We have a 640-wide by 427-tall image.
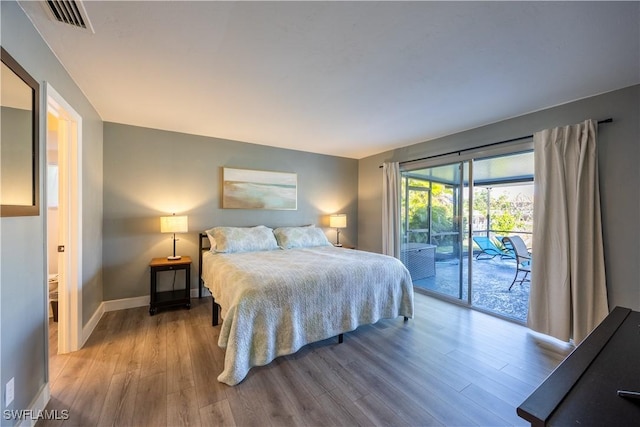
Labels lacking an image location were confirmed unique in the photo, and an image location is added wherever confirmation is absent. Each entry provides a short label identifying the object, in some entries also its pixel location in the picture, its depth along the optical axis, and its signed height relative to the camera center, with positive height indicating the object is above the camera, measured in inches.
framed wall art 151.5 +15.2
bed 74.5 -29.3
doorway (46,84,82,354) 86.0 -7.3
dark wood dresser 24.9 -20.5
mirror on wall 48.3 +15.4
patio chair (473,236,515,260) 229.8 -31.4
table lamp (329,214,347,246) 178.2 -5.7
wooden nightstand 118.2 -38.4
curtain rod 90.1 +33.7
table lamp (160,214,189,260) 125.5 -5.7
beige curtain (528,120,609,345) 90.4 -9.2
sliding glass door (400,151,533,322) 135.8 -6.7
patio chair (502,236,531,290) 157.5 -25.9
